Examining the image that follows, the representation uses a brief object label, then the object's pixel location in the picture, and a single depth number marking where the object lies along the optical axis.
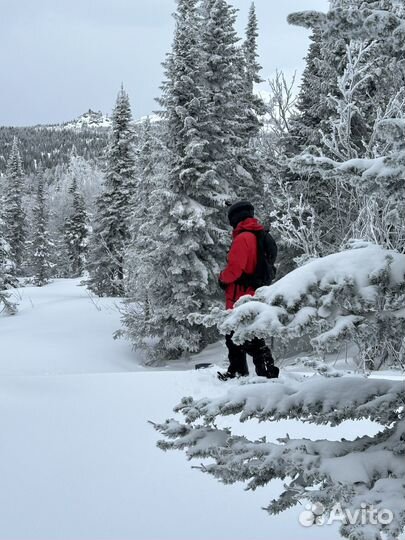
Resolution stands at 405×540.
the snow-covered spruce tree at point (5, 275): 22.42
